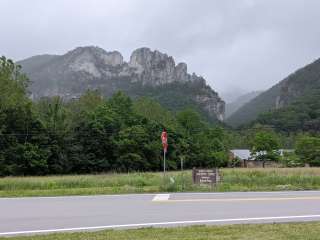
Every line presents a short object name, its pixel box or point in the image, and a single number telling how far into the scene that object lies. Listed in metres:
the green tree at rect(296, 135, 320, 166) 72.19
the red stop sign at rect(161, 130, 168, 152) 21.46
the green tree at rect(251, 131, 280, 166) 78.69
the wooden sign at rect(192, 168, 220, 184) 19.56
